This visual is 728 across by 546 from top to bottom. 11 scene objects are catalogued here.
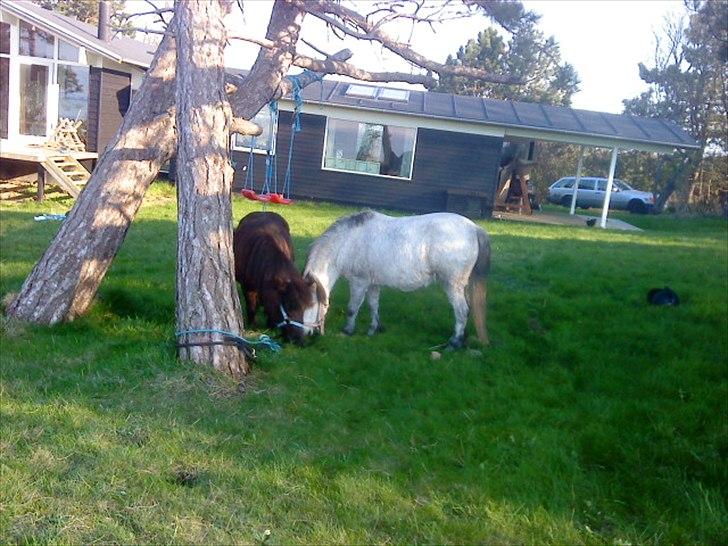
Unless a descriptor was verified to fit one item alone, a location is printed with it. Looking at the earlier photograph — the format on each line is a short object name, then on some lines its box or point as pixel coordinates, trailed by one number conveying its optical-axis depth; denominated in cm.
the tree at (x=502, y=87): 3481
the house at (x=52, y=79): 1688
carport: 1855
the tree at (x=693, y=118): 2675
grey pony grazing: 691
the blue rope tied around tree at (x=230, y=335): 577
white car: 2748
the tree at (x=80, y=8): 3297
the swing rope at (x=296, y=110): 819
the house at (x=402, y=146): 1889
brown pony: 664
